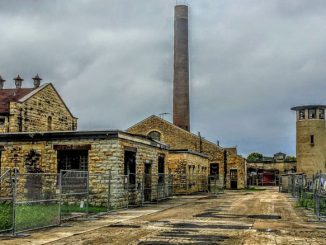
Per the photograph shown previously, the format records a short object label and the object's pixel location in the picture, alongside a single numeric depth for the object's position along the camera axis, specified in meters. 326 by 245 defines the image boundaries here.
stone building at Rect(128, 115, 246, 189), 52.91
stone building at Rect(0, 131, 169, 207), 22.95
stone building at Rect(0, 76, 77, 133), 35.53
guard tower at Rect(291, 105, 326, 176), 60.78
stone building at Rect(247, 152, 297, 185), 74.38
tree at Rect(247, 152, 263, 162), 116.39
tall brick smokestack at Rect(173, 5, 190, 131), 55.50
